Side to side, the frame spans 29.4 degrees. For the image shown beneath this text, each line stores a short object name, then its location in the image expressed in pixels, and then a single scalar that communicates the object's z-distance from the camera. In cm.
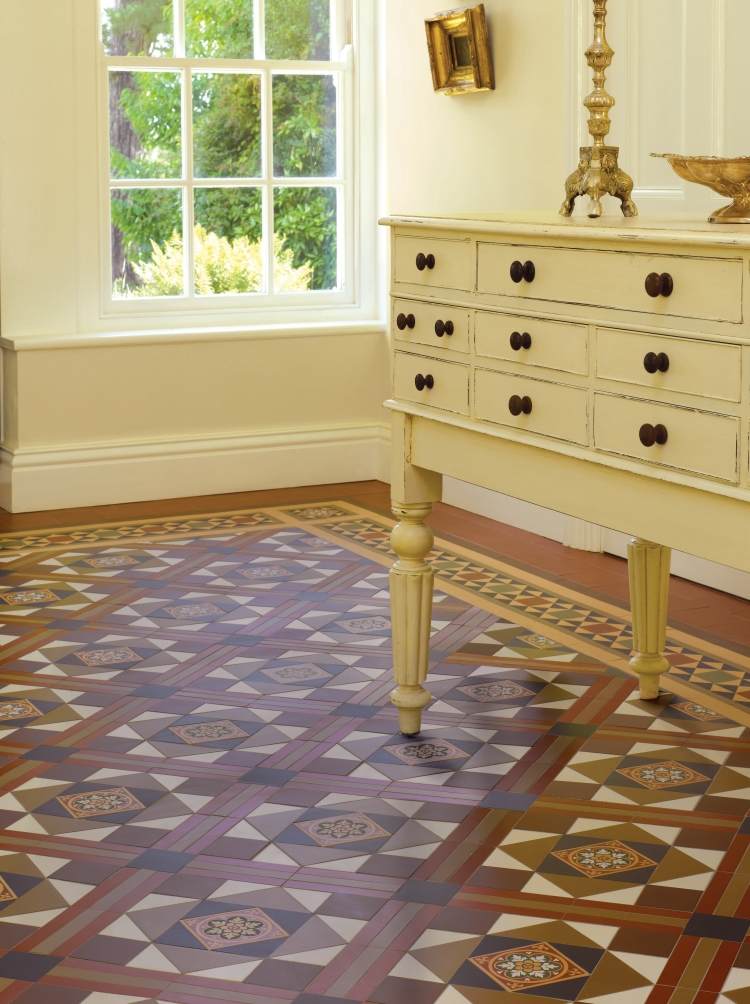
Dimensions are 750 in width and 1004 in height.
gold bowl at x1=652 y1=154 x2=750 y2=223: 263
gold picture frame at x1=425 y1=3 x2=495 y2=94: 536
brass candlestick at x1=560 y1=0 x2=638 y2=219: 299
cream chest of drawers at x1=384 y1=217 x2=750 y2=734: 231
